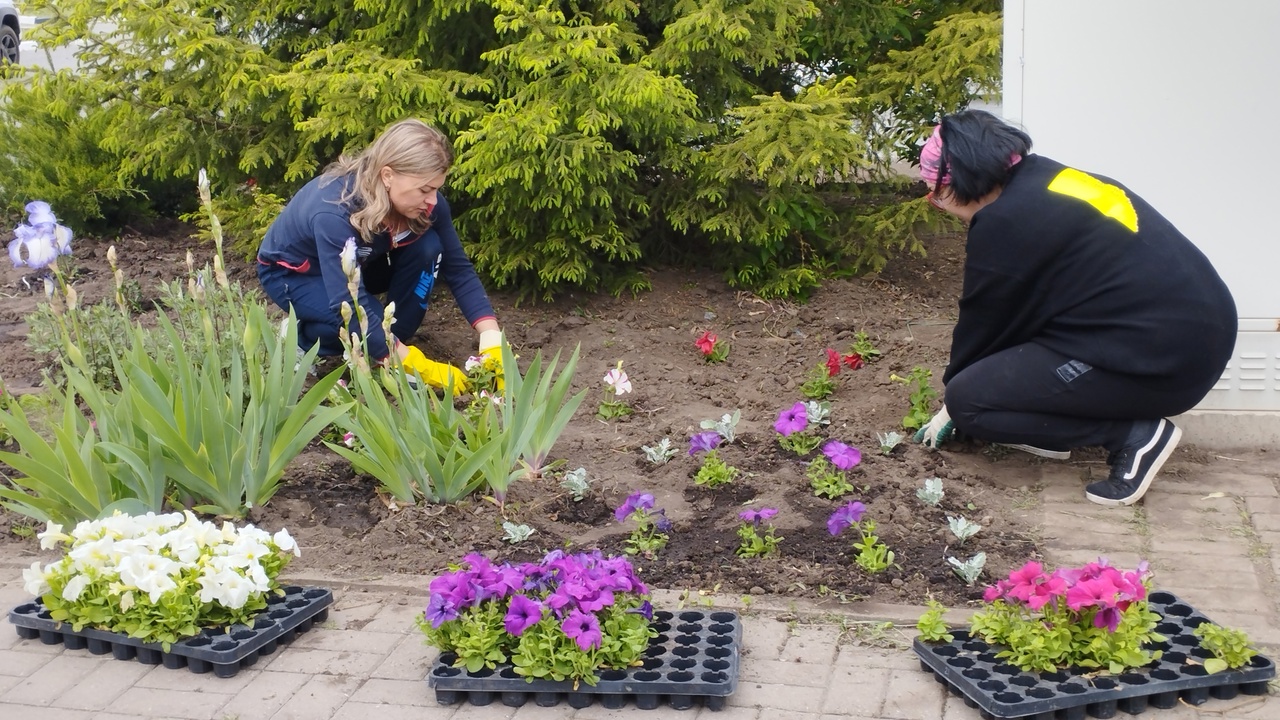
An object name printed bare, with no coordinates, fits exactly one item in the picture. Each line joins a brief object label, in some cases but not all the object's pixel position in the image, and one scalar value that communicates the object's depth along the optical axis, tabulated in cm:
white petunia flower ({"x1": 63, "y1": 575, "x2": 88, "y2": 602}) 288
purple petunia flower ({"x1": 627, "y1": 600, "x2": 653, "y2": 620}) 274
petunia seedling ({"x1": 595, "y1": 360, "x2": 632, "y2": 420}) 424
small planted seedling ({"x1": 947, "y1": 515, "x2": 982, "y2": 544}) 321
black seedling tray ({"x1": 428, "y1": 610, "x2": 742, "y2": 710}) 258
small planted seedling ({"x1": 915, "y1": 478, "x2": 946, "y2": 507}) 351
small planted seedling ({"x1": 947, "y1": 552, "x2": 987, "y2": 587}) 304
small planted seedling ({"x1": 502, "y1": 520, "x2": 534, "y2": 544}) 334
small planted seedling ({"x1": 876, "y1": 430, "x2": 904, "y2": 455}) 393
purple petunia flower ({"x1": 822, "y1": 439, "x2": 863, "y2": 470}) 346
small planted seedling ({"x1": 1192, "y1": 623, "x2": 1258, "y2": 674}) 252
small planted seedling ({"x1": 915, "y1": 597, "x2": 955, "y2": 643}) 270
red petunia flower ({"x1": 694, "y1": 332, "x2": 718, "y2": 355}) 497
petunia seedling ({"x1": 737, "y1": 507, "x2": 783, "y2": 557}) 327
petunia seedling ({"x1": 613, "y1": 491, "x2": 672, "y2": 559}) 327
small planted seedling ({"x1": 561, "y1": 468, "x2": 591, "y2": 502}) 363
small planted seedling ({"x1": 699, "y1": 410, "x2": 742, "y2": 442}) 399
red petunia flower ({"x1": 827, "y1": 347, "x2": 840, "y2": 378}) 462
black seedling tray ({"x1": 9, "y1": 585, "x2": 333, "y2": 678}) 280
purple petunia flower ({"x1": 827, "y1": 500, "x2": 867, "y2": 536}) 318
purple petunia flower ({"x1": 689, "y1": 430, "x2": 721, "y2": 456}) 367
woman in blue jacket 412
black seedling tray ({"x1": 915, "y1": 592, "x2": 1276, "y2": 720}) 246
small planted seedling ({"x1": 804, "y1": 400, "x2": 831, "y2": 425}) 407
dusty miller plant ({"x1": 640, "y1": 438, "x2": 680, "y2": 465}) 391
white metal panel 389
